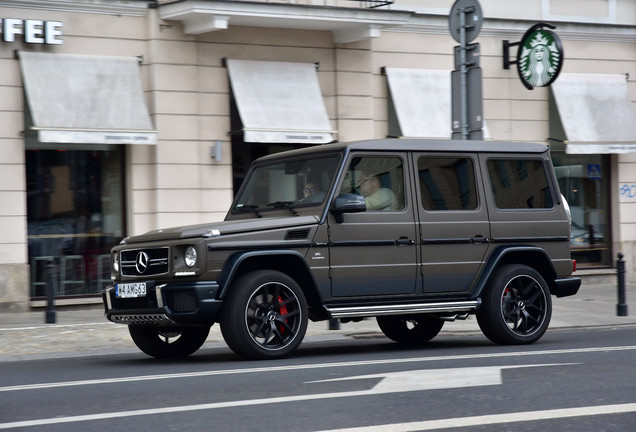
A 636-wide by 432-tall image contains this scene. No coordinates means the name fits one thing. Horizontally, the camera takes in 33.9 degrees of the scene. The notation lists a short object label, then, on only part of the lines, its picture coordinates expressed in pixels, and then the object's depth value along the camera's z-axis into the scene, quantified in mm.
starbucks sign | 18745
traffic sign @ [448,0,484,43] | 13273
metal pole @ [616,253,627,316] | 13992
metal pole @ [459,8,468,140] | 13130
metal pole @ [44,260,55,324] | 13836
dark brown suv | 8695
